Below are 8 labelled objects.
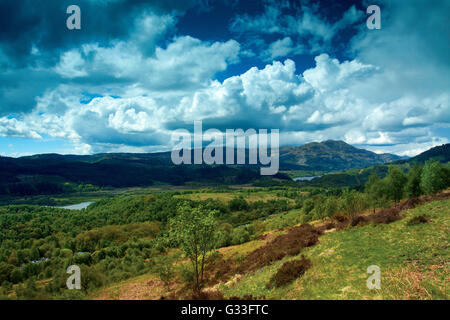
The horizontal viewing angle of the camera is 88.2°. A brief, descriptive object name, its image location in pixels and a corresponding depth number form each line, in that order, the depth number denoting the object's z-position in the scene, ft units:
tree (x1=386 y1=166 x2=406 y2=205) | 228.22
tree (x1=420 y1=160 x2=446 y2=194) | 194.44
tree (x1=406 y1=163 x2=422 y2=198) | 220.29
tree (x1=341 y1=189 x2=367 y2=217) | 191.42
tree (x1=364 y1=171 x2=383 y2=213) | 217.27
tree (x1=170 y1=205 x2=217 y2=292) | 89.92
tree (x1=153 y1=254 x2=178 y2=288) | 140.87
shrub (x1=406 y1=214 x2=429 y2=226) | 87.61
